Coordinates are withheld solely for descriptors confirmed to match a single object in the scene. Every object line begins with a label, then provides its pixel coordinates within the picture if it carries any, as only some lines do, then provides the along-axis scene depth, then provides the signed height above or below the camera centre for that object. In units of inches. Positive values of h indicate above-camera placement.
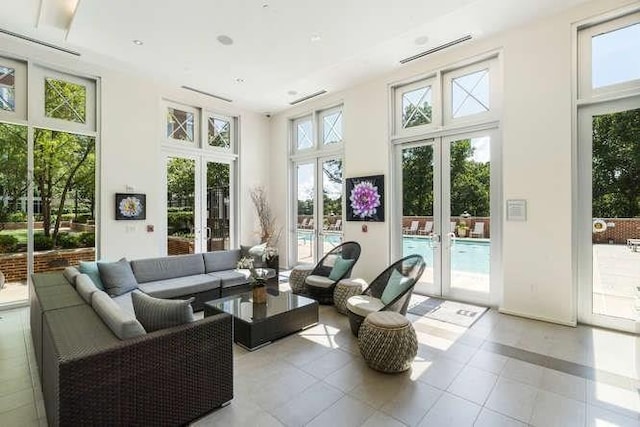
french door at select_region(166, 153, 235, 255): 253.4 +9.1
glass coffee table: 132.4 -44.5
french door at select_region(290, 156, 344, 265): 270.5 +5.6
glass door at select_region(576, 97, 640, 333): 149.7 +0.4
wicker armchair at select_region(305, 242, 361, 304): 192.9 -36.6
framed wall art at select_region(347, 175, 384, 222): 231.6 +12.0
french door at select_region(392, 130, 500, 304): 191.5 +1.9
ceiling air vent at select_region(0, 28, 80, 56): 170.7 +97.8
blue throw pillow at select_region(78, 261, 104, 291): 156.6 -28.2
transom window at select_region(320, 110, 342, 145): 269.9 +76.0
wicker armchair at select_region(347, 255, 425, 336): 136.5 -37.7
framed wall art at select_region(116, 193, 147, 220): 218.5 +6.1
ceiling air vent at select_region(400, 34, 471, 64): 181.6 +99.9
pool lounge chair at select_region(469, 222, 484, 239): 193.6 -9.8
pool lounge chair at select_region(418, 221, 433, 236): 213.9 -9.9
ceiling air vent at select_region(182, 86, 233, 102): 245.8 +98.0
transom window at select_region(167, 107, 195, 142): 254.1 +73.5
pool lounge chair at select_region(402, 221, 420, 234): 221.3 -9.8
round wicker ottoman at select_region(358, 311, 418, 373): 110.4 -45.9
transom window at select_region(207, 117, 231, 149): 279.1 +73.6
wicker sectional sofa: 68.4 -37.6
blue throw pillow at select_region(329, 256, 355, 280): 196.5 -33.2
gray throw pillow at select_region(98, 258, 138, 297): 157.9 -31.9
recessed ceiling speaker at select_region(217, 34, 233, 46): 167.9 +93.9
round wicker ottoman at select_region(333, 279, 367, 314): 175.8 -43.0
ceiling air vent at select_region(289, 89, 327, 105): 261.5 +100.5
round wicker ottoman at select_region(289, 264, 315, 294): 205.3 -41.8
